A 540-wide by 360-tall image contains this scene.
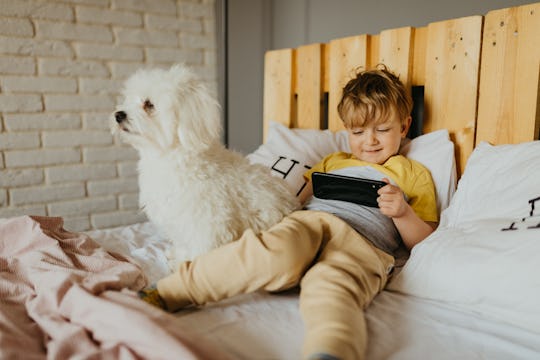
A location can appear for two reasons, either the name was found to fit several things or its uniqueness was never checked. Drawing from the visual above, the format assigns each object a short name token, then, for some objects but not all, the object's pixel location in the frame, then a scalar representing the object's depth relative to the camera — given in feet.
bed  2.30
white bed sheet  2.35
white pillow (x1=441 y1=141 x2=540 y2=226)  3.14
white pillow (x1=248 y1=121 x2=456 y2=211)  4.12
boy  2.45
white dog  3.58
